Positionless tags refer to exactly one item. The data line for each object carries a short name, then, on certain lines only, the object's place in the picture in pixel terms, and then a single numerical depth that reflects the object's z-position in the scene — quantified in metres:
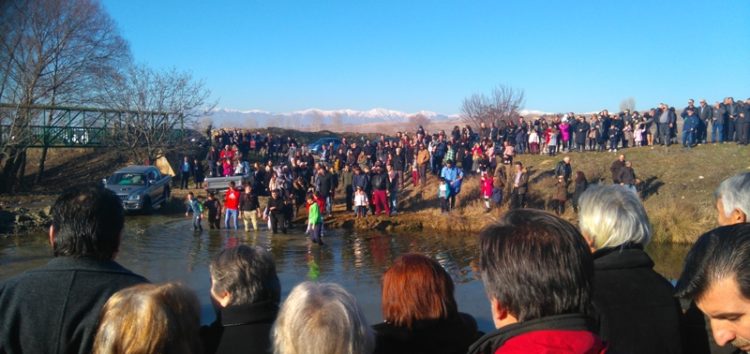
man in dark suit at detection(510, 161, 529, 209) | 20.94
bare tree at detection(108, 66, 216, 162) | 34.44
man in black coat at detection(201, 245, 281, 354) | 3.01
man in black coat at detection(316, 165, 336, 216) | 21.39
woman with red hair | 3.17
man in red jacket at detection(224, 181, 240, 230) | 19.14
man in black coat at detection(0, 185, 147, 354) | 2.69
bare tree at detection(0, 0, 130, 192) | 30.39
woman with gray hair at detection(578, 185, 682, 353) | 2.85
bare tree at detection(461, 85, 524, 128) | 55.81
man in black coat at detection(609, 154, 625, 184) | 20.53
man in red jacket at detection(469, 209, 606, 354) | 2.08
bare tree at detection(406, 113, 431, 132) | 129.43
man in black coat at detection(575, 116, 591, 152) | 28.55
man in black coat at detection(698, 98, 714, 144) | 26.49
